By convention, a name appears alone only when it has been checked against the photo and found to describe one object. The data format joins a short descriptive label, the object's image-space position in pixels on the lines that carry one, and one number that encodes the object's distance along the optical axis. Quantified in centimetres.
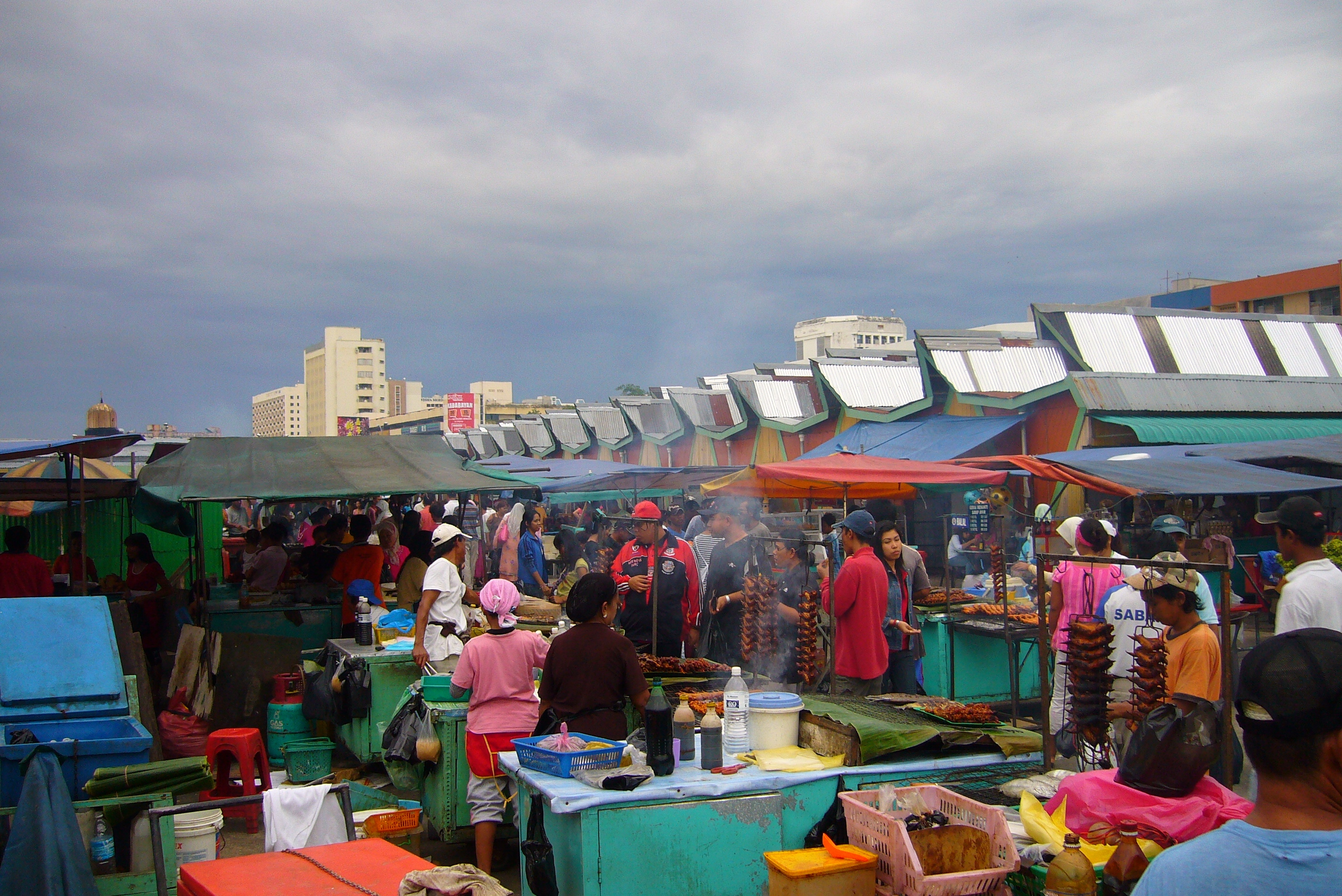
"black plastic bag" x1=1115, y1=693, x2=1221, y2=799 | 351
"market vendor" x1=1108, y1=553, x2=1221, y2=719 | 434
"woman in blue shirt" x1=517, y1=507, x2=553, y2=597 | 1374
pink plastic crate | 359
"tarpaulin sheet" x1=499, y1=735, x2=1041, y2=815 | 419
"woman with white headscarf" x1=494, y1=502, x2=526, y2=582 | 1468
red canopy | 939
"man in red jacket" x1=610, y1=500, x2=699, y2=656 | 756
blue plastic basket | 445
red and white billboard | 5222
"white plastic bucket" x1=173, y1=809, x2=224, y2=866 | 532
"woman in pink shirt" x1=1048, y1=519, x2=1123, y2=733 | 579
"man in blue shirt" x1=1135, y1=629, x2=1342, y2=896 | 167
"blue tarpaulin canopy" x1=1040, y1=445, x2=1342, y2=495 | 923
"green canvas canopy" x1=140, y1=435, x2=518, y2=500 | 939
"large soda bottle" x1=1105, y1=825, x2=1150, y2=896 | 322
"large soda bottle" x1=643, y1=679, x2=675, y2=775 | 453
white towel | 456
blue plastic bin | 467
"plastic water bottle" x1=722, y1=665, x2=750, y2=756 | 499
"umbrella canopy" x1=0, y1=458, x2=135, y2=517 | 1042
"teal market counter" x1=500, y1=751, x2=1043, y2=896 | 417
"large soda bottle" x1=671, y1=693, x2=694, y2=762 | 482
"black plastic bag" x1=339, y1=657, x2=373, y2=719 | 776
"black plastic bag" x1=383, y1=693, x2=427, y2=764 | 639
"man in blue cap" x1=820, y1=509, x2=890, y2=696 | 696
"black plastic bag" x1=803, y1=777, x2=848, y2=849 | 454
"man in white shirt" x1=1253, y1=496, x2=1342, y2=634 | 483
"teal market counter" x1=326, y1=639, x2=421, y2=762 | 774
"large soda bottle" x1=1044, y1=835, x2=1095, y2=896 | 327
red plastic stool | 699
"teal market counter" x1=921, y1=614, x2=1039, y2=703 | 905
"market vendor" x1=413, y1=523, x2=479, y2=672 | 733
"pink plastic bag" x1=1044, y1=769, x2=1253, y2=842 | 346
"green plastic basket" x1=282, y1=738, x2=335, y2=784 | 812
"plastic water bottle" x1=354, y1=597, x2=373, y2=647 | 849
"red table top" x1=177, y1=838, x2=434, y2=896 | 369
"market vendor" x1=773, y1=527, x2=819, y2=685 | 714
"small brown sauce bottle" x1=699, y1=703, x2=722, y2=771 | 470
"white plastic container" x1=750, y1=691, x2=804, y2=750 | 511
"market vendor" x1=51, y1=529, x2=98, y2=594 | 955
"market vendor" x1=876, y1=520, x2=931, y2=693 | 763
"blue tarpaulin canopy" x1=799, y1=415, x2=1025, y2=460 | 1670
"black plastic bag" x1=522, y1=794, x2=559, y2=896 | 430
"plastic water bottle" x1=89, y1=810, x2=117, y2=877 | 456
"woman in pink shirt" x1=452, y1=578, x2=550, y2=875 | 554
